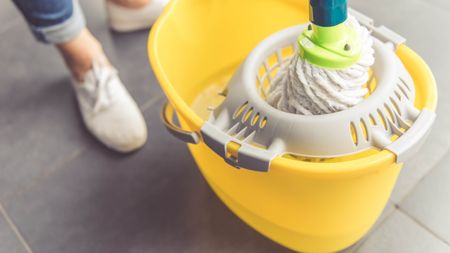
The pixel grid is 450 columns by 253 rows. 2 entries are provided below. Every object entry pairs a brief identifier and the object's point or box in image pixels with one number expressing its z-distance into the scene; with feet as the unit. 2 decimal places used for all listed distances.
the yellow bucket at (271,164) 1.89
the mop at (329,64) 1.85
